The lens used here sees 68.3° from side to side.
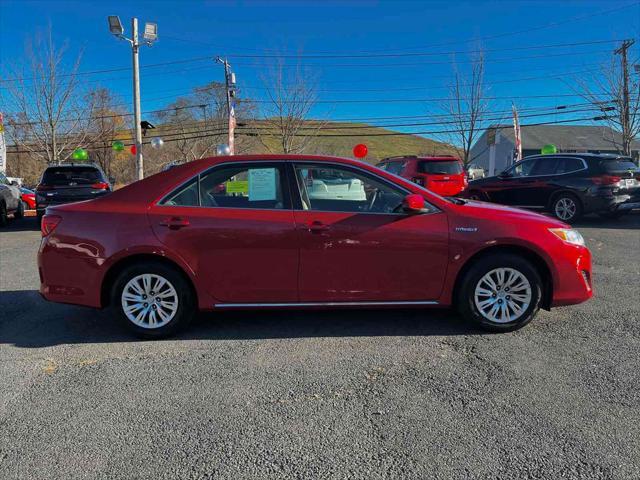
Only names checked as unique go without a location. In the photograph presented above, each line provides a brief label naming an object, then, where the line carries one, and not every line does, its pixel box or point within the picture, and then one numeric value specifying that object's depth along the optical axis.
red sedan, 4.05
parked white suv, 12.46
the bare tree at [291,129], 25.44
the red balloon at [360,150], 23.83
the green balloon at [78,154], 28.20
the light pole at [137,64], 19.39
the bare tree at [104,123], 32.72
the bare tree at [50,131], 24.81
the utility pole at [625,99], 22.48
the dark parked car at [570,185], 10.92
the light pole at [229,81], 26.84
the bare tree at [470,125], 26.46
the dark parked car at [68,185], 11.55
